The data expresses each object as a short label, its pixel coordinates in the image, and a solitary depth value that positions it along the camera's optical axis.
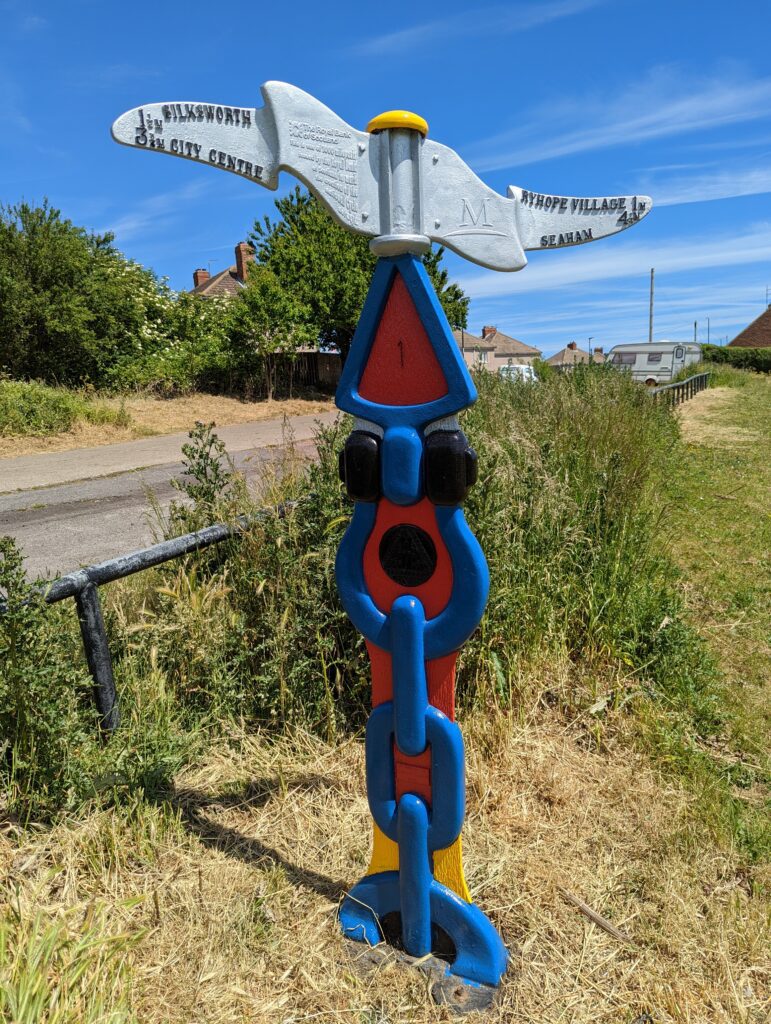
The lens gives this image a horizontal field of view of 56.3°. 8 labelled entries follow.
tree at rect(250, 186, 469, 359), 22.52
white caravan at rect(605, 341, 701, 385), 27.28
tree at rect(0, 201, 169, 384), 16.23
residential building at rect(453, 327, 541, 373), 79.62
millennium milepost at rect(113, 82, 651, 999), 1.83
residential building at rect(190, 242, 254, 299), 36.72
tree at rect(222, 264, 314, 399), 21.02
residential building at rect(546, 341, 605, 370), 69.72
